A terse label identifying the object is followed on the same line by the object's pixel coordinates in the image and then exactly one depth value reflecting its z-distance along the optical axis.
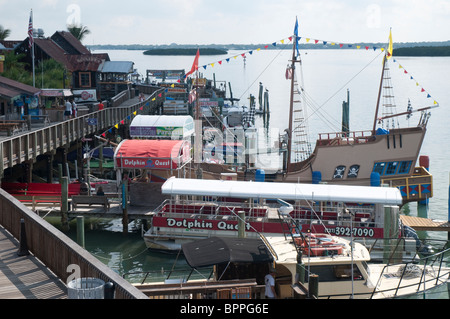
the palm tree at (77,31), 106.44
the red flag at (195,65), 37.79
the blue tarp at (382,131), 35.78
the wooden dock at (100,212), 30.80
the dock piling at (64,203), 30.05
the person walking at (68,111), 46.59
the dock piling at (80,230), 25.73
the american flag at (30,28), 51.47
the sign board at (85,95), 64.19
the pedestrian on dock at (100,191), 32.00
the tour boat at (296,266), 18.20
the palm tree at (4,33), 91.62
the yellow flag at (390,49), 37.31
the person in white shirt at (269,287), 17.72
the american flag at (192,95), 39.13
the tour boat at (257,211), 27.16
